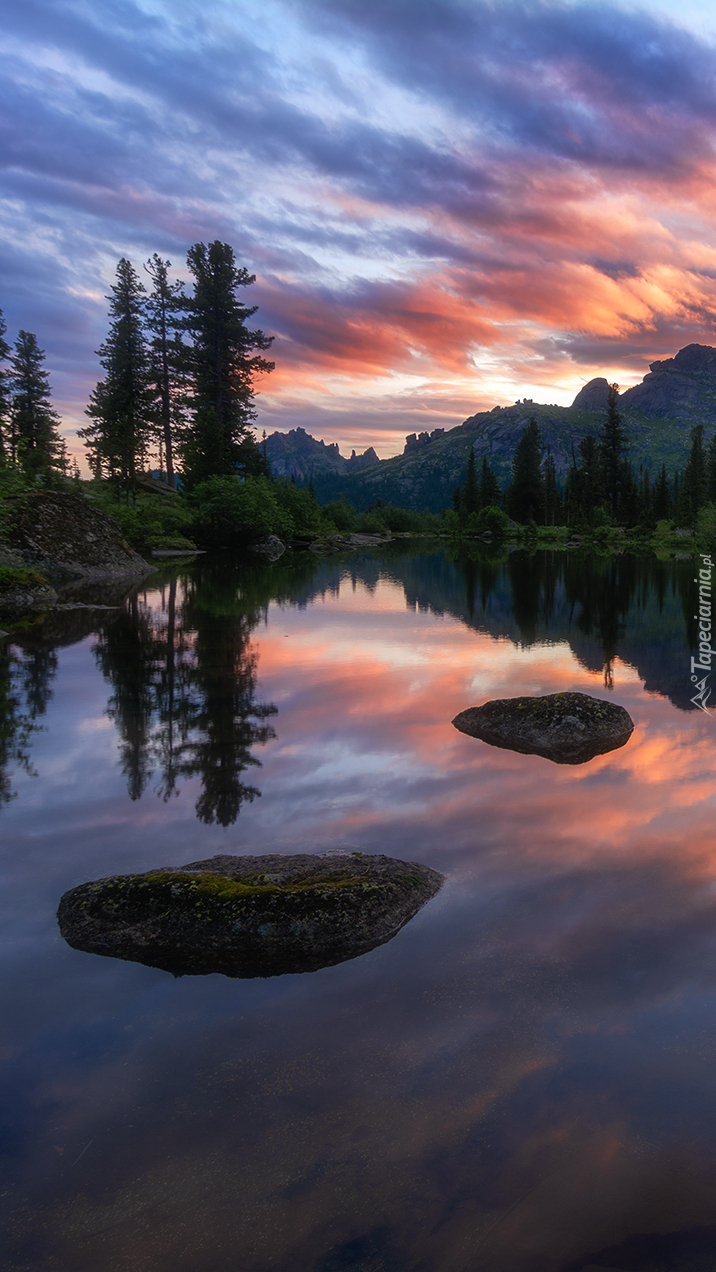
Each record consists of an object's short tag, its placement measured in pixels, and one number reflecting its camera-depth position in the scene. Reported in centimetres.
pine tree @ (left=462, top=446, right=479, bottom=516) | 13362
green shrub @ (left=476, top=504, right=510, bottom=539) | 10950
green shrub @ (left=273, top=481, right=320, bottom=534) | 7644
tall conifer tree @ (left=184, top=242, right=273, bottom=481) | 6569
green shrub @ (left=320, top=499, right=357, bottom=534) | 9981
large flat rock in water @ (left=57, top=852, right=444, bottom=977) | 475
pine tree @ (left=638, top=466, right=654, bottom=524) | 10248
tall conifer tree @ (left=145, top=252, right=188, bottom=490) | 6575
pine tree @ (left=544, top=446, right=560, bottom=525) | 12500
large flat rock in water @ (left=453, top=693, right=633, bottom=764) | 920
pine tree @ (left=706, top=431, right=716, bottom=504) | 9250
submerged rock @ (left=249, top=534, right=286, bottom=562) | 5568
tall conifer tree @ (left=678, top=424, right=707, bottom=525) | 9624
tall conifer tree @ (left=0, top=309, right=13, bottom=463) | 6202
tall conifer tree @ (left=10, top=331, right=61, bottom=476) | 8094
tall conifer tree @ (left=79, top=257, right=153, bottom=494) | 6612
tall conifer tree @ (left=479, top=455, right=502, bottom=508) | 13338
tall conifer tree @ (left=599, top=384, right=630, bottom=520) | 11462
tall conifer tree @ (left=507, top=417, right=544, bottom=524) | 12706
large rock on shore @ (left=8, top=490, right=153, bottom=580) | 2831
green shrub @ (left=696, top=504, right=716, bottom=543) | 5422
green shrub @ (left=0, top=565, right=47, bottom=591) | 2352
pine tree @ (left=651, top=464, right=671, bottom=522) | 11875
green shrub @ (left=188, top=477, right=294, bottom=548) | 5406
